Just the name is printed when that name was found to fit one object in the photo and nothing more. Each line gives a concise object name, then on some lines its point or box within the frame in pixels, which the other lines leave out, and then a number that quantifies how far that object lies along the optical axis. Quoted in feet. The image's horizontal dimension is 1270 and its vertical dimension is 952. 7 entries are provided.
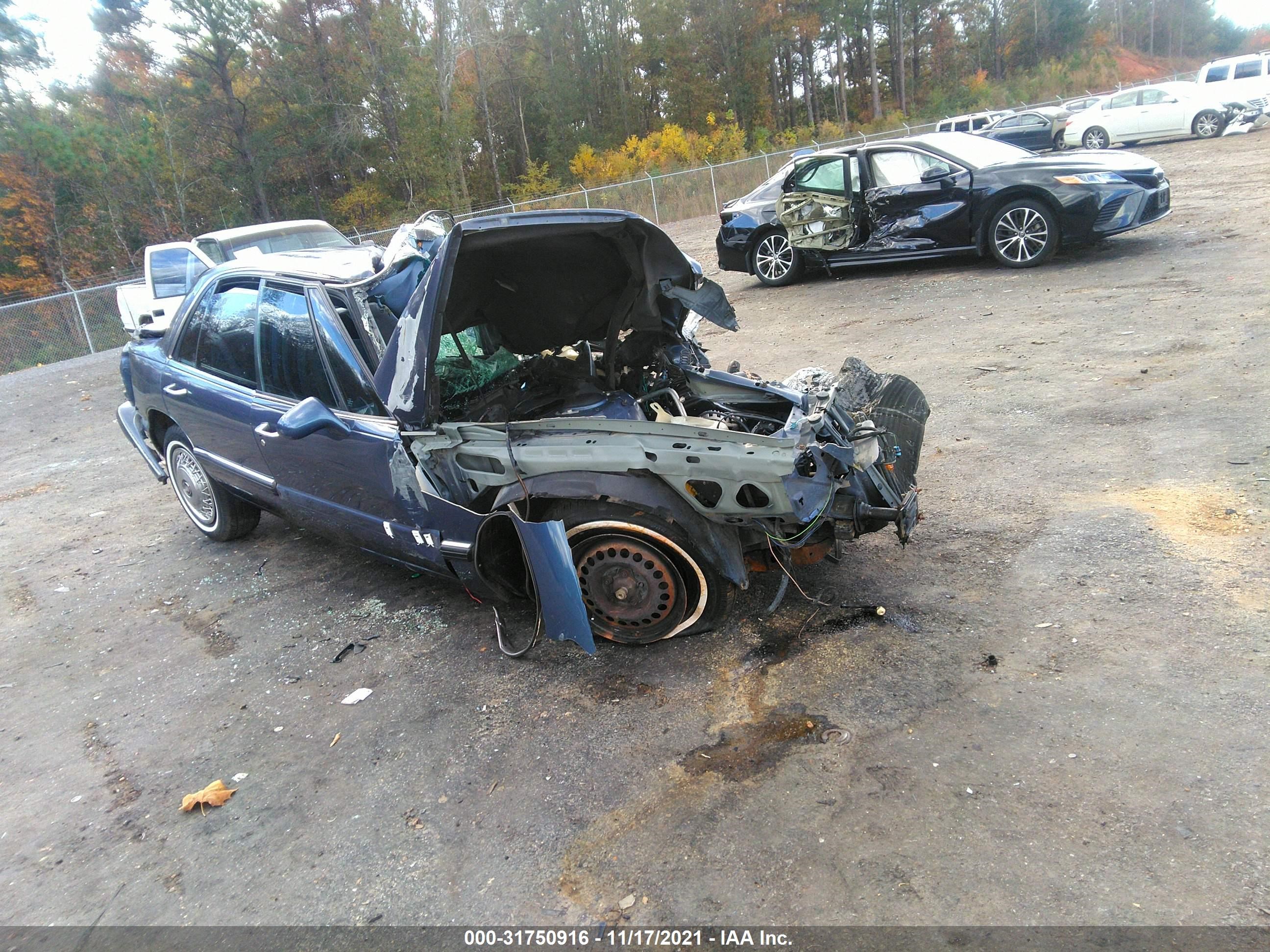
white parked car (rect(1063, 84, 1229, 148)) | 66.80
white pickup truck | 40.42
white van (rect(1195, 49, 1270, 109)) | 67.62
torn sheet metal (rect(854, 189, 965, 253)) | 34.09
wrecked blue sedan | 12.17
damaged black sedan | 31.22
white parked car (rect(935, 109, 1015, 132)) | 78.43
